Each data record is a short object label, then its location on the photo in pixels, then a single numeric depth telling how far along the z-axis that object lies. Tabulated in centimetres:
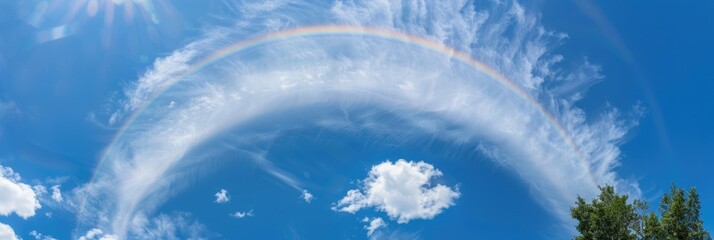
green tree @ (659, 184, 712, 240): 3152
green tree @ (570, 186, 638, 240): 3428
